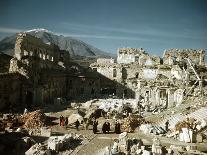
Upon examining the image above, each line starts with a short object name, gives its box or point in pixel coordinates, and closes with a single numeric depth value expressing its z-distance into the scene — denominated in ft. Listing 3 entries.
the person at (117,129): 86.22
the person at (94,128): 85.85
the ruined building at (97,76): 130.21
